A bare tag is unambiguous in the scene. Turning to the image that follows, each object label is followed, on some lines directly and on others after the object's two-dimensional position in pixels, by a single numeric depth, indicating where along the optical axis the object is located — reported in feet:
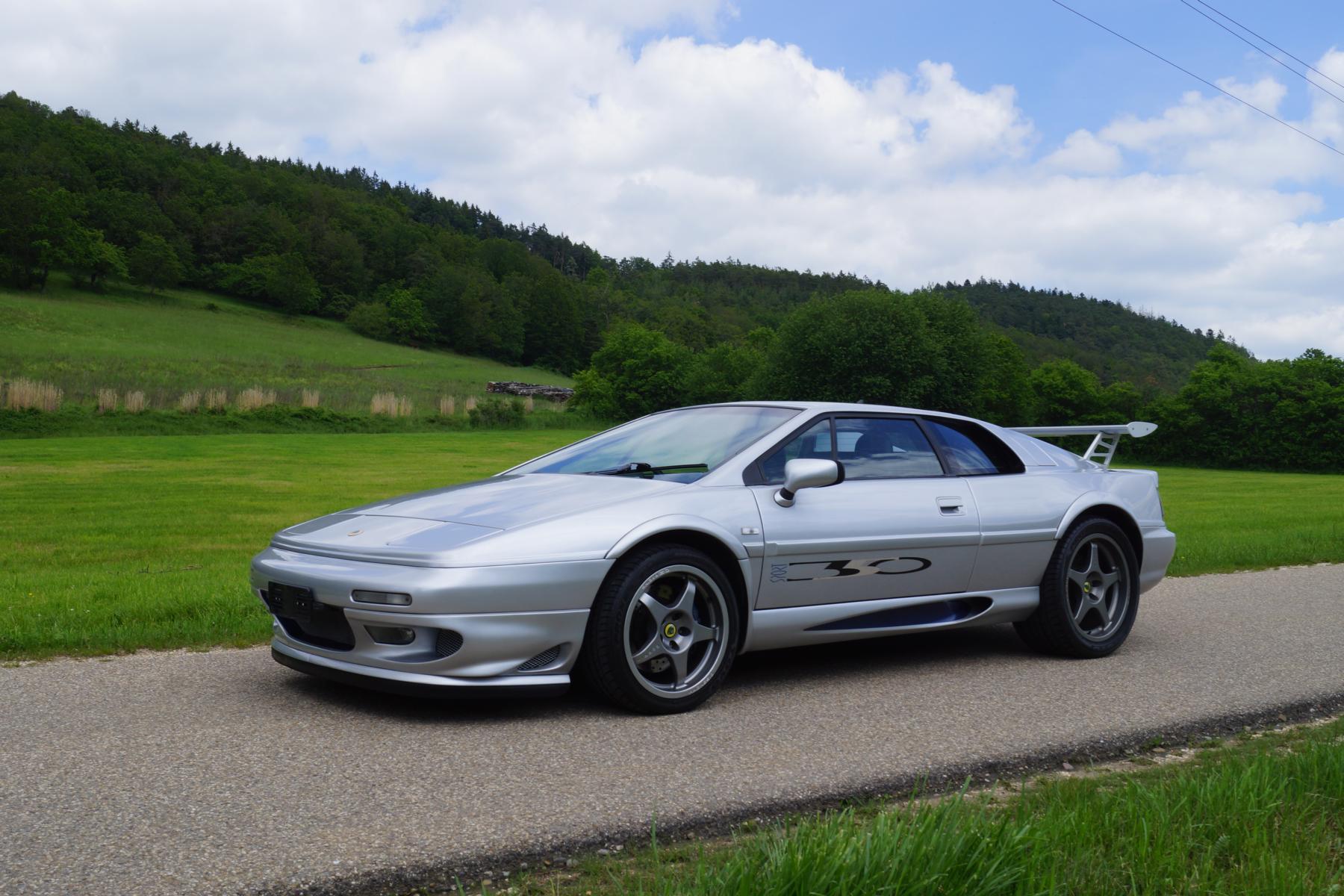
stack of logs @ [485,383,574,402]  237.86
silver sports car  14.08
